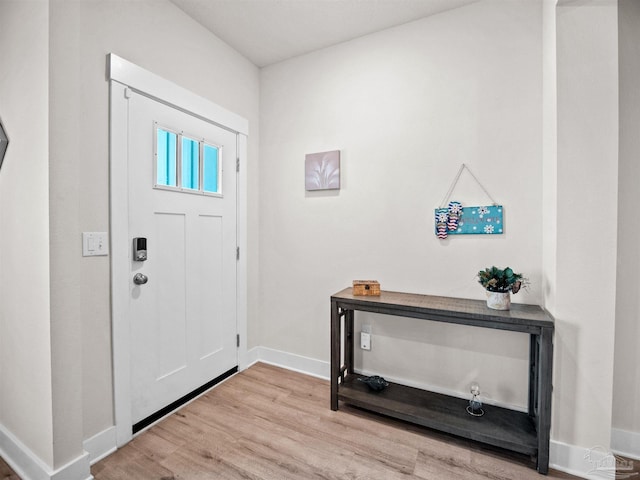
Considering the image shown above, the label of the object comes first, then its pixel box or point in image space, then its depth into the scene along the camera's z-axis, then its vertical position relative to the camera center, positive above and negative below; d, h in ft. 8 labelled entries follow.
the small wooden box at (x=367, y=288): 6.75 -1.18
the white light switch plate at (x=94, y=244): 5.02 -0.14
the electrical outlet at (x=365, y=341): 7.48 -2.62
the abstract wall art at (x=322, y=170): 7.80 +1.73
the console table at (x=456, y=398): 4.92 -3.17
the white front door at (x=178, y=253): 5.94 -0.40
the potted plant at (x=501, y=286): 5.47 -0.92
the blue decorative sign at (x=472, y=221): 6.19 +0.31
